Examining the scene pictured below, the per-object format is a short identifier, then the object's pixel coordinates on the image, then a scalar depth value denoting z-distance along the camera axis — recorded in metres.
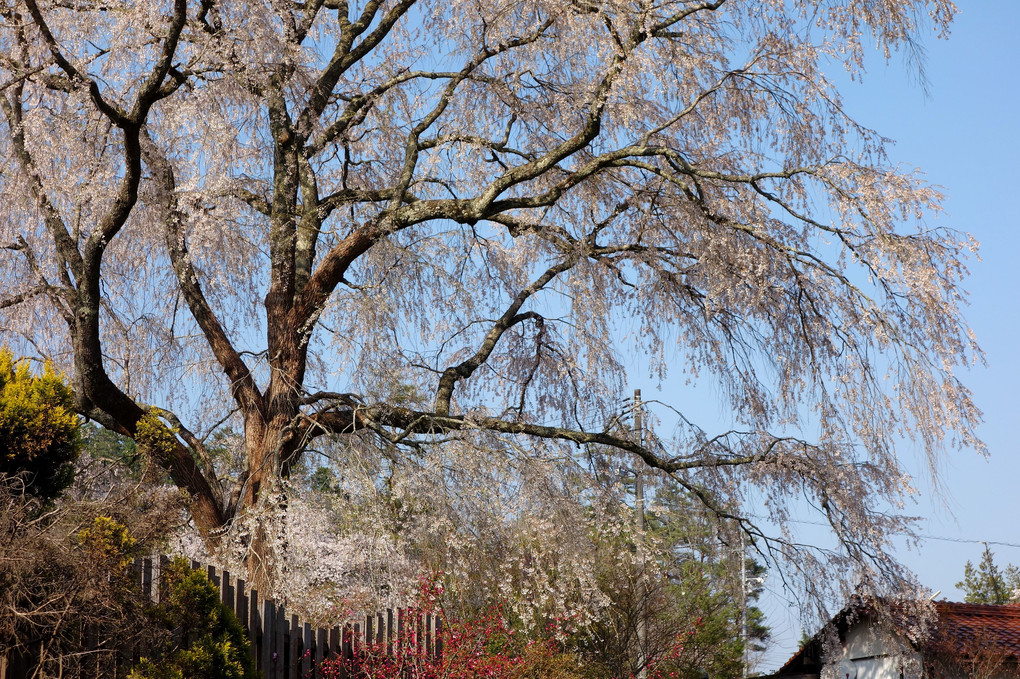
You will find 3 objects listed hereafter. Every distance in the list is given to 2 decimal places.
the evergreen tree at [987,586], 35.72
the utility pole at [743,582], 10.13
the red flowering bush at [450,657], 8.34
